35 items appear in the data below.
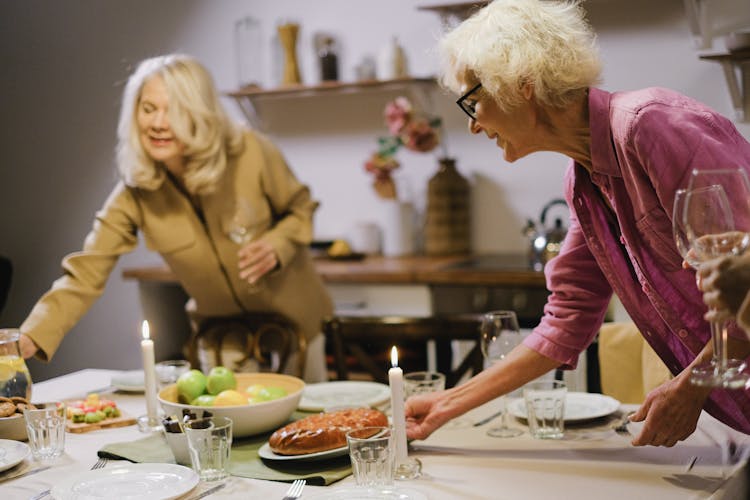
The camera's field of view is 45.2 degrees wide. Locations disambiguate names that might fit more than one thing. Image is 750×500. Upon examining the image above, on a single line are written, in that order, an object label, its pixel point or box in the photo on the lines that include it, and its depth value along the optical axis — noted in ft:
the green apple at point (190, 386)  5.77
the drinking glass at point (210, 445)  4.76
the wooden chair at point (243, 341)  8.43
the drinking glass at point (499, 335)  5.91
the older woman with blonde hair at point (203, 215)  8.31
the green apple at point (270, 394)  5.67
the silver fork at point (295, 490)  4.55
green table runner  4.84
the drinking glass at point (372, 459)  4.43
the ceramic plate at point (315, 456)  4.96
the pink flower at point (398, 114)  12.30
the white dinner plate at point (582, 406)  5.66
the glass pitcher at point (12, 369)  5.91
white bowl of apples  5.43
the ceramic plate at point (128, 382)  6.97
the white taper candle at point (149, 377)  6.02
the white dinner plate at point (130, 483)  4.53
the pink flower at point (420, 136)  12.23
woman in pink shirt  4.45
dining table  4.47
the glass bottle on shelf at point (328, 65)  12.99
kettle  10.64
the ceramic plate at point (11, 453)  5.04
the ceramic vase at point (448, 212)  12.51
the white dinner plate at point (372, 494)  4.35
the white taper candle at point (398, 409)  4.74
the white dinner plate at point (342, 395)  6.29
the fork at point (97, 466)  4.69
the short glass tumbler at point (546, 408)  5.38
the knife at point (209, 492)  4.57
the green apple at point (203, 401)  5.57
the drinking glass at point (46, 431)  5.29
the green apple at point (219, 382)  5.90
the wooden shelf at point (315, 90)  12.55
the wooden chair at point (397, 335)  7.20
